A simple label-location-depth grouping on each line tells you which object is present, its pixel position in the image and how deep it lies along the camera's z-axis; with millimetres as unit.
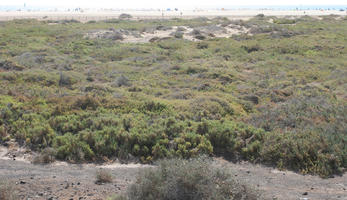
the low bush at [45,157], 7910
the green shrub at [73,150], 8188
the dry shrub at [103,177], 6668
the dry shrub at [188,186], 5102
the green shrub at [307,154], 7694
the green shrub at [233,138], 8633
